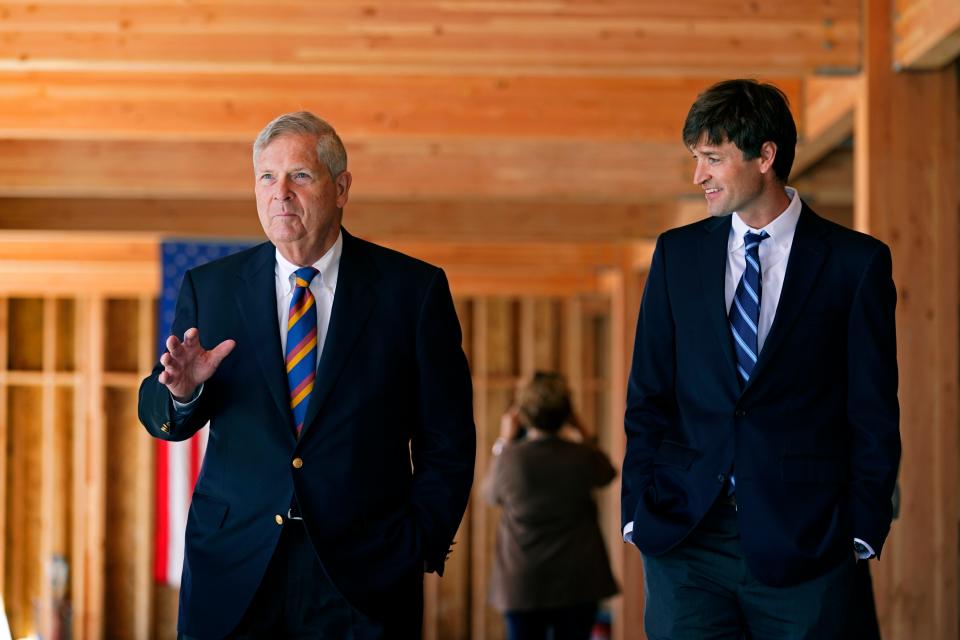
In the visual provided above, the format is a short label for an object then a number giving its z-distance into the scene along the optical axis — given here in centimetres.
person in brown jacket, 684
